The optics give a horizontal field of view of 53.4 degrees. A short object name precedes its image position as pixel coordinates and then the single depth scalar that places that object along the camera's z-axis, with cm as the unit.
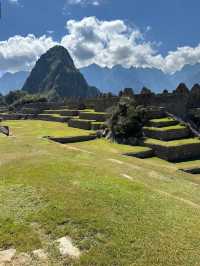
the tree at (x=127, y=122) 1985
